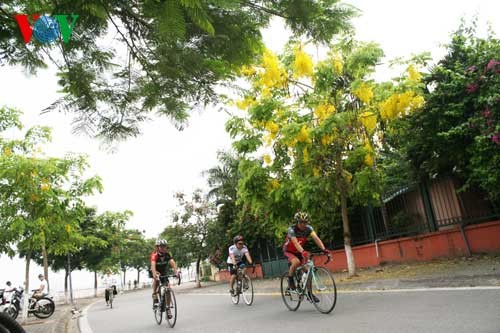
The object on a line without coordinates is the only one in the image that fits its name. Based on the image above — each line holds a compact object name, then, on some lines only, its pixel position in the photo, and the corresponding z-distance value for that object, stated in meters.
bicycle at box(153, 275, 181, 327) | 8.97
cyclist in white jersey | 11.25
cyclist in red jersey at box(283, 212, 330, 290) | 7.85
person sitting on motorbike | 17.35
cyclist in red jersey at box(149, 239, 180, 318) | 9.42
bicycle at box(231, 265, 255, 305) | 11.10
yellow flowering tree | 12.83
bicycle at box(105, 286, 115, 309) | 19.95
